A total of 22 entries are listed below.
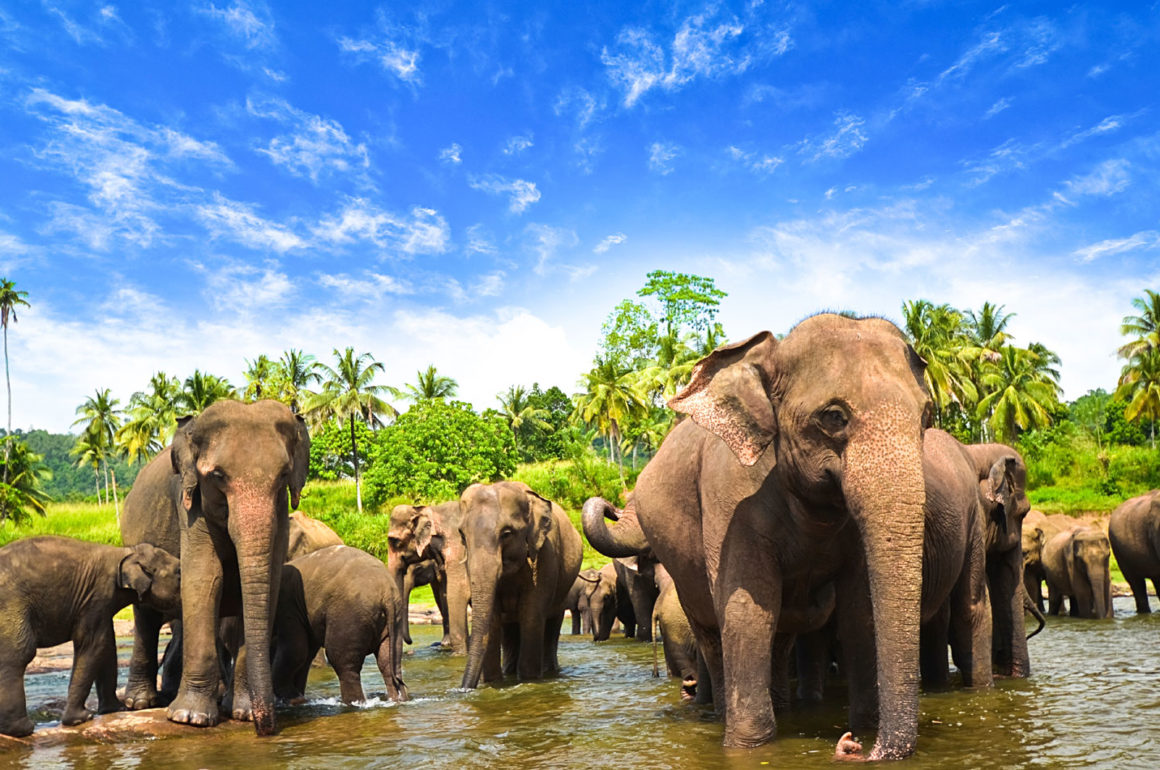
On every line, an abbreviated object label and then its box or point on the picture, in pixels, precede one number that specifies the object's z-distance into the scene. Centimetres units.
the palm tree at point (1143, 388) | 5588
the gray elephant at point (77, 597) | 937
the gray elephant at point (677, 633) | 1097
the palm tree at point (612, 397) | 6166
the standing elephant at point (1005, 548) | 1002
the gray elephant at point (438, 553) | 1470
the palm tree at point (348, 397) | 6719
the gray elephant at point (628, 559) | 1030
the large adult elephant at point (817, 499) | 518
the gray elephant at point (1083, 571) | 1992
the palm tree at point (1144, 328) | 6500
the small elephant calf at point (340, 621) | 1077
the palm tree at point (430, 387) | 7562
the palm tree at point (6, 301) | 6681
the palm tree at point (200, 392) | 6550
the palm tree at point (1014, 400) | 5950
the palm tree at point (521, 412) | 8194
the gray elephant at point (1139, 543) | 2008
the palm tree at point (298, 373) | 6875
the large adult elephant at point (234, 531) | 850
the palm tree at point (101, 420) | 8512
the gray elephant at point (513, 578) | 1157
